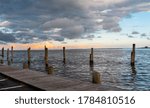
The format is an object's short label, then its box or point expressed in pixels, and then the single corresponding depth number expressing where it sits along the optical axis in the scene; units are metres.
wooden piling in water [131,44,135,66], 43.56
